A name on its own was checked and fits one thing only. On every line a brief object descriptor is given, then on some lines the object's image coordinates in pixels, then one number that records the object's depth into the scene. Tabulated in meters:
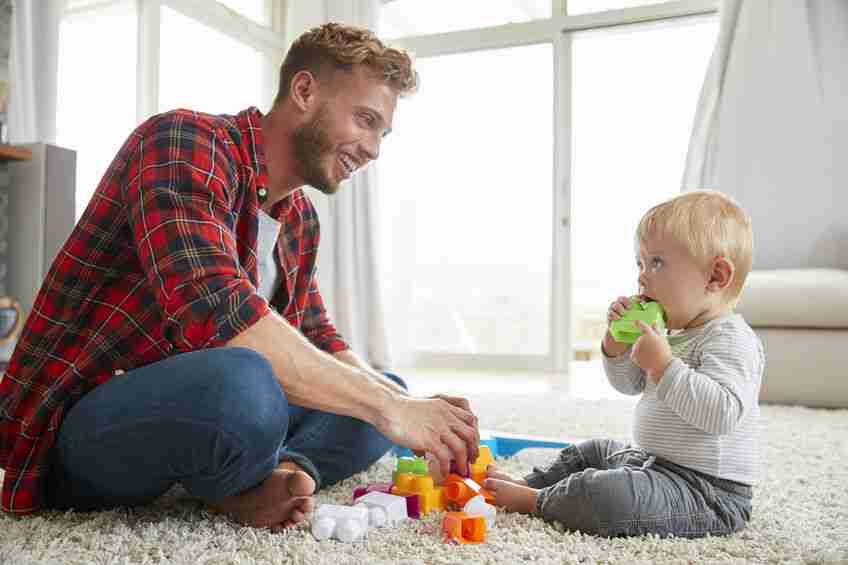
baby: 0.98
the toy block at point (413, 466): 1.13
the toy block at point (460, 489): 1.10
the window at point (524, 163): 4.00
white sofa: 2.47
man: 0.89
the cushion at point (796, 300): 2.48
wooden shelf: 2.31
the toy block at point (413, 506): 1.07
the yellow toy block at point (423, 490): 1.08
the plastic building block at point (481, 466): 1.21
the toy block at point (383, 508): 1.01
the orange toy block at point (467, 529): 0.94
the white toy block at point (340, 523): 0.95
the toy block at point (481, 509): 1.03
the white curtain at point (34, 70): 2.63
